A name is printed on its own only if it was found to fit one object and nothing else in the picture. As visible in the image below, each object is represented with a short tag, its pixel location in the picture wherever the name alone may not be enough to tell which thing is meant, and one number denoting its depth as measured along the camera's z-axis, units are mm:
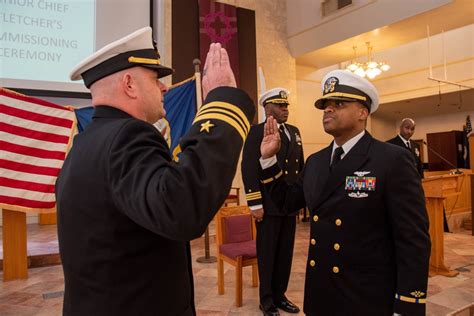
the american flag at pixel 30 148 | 3617
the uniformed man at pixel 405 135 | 5602
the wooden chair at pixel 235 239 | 3061
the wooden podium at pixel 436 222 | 3781
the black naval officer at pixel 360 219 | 1351
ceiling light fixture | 8078
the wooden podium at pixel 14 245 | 3791
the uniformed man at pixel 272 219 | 2779
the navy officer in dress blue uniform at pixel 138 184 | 683
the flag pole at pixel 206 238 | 4289
